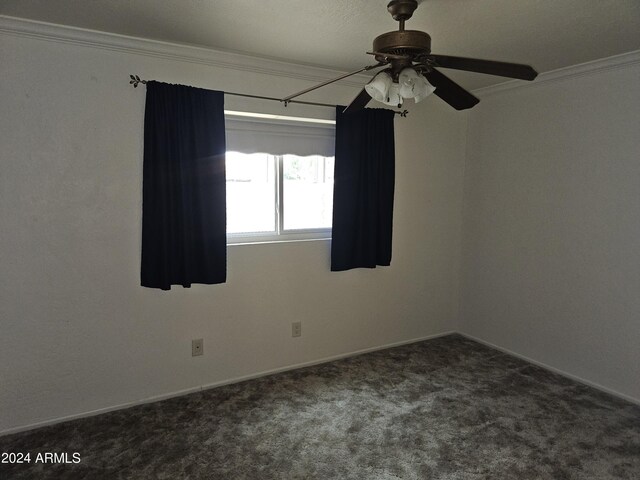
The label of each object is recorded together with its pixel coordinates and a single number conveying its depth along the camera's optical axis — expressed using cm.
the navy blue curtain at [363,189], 316
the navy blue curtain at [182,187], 250
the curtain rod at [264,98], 246
